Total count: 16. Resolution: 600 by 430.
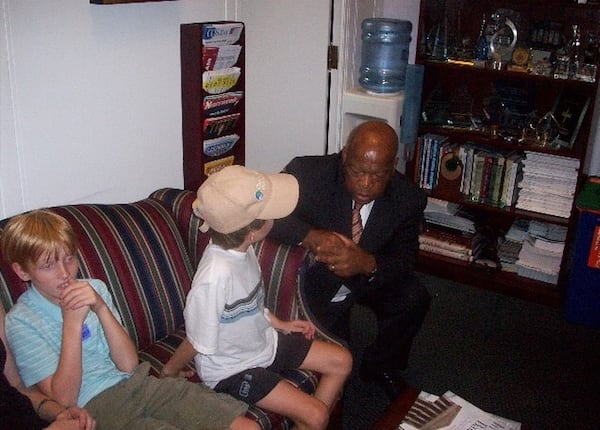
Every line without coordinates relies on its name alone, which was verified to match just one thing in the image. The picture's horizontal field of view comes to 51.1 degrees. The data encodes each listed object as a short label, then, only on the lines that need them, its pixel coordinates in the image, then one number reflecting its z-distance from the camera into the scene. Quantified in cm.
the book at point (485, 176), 341
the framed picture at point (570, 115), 316
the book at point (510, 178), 335
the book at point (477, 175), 344
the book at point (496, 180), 338
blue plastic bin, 302
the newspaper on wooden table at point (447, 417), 174
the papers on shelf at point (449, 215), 358
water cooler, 323
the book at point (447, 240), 356
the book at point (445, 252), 356
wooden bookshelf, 320
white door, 308
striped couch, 199
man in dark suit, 225
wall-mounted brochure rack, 254
